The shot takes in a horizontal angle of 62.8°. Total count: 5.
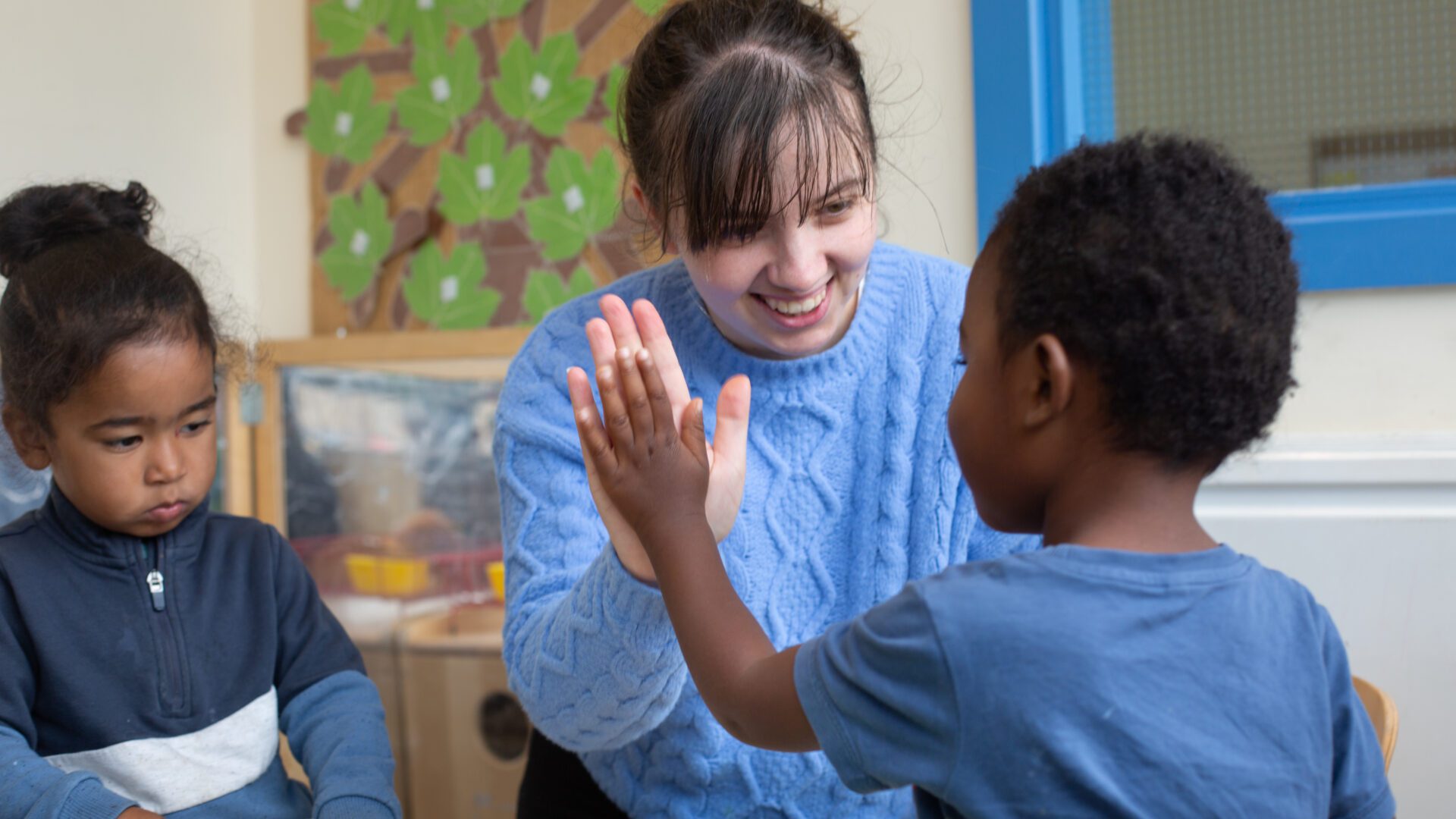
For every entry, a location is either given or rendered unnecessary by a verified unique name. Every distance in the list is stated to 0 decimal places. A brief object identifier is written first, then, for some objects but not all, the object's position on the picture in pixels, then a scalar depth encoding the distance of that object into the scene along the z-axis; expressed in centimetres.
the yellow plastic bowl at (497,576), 209
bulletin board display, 218
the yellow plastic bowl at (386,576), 212
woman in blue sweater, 92
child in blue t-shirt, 63
